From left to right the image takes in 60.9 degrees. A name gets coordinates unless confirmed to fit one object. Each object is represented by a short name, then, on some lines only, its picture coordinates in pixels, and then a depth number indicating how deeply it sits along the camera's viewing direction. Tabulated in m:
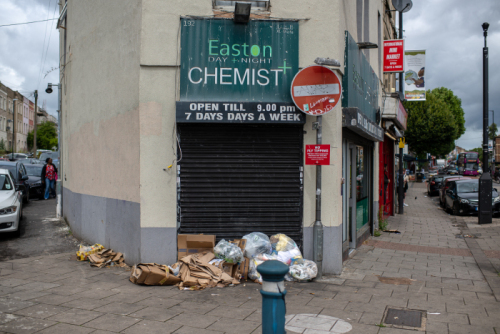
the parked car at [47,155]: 31.04
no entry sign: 6.58
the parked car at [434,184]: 28.27
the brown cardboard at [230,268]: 6.48
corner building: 6.84
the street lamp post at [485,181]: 13.95
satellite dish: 14.80
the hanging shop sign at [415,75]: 16.02
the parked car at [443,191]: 20.06
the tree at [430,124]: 42.00
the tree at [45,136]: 66.88
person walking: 17.38
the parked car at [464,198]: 16.64
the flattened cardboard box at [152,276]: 6.11
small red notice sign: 6.58
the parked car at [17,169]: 15.90
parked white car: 9.44
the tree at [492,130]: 110.22
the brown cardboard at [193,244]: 6.78
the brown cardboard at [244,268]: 6.51
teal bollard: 3.34
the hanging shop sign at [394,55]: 13.48
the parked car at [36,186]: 17.66
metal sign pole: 6.77
